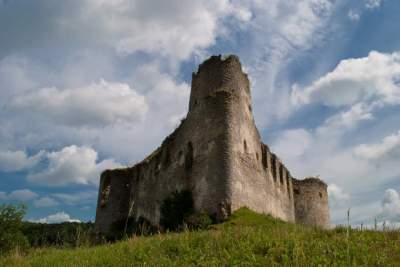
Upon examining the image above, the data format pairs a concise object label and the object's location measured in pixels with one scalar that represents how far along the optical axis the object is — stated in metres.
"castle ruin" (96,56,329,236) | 20.14
